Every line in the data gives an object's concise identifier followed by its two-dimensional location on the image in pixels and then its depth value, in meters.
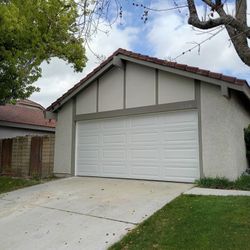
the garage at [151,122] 7.63
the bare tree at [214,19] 3.90
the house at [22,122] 13.72
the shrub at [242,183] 7.05
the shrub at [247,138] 8.79
